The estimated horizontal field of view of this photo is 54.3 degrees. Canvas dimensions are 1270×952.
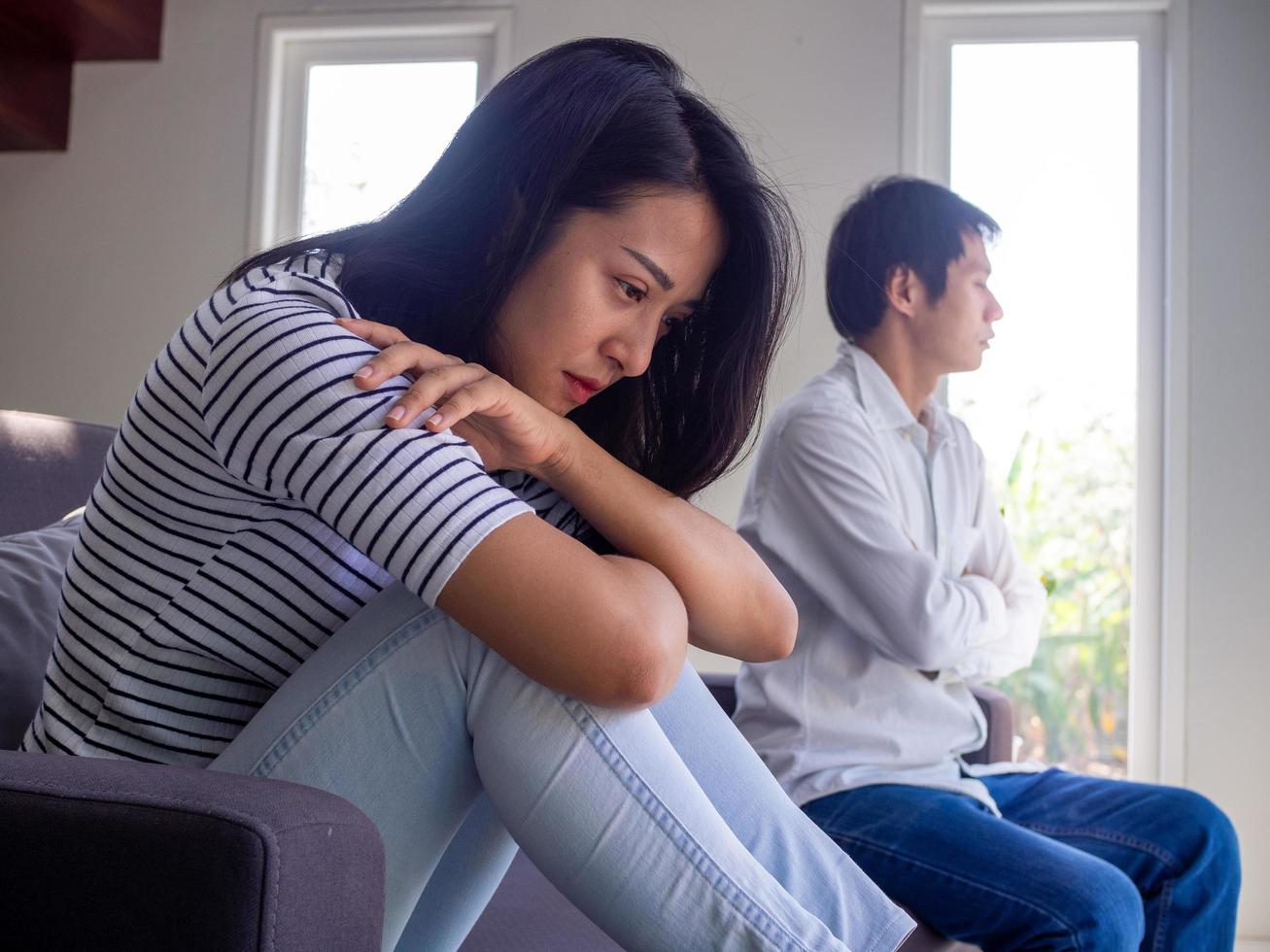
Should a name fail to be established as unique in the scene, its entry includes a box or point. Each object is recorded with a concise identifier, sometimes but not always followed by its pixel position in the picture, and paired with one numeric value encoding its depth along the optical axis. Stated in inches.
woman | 33.3
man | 59.1
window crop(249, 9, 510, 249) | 140.3
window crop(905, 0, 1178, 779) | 129.1
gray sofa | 28.0
